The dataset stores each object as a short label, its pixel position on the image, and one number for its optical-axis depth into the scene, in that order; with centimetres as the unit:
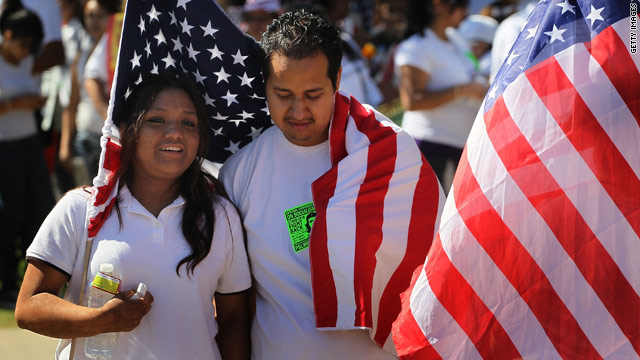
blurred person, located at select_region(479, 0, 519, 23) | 1031
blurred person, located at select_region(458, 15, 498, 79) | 942
